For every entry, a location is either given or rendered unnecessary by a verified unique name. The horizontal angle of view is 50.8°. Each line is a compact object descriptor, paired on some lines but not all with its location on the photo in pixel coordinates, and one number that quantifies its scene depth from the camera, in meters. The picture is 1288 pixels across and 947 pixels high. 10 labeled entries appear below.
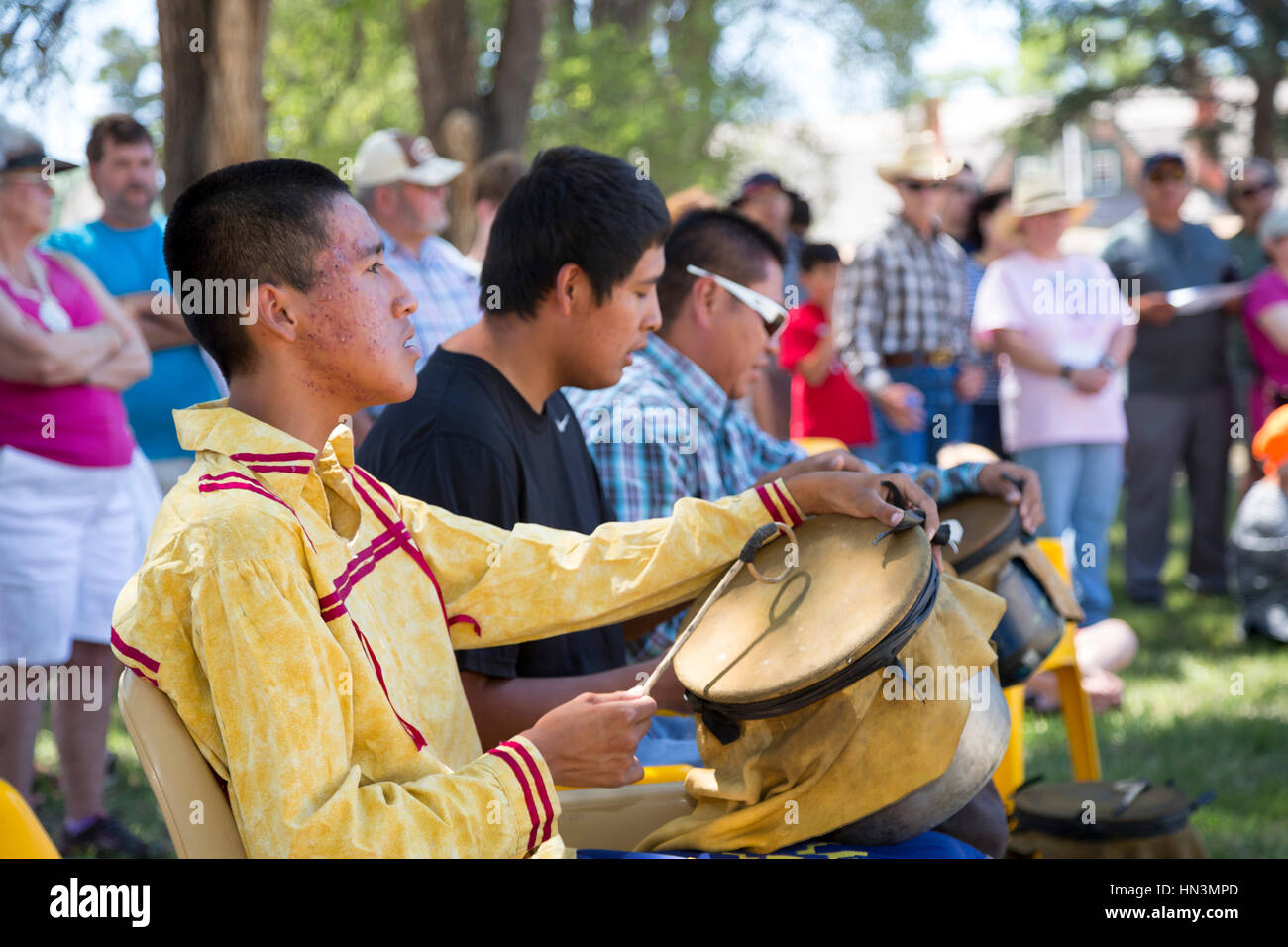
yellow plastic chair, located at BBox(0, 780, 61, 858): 1.57
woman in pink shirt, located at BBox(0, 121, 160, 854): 3.84
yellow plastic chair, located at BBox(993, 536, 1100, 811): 3.78
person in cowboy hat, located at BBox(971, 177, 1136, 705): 6.23
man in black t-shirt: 2.53
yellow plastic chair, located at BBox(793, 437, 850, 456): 4.38
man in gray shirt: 7.18
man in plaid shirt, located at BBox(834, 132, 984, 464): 6.44
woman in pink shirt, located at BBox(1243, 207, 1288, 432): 6.71
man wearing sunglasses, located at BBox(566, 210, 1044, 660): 3.10
